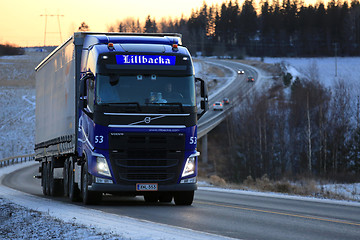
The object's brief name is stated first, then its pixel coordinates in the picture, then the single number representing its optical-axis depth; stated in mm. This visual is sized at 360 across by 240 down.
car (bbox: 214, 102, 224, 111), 93631
